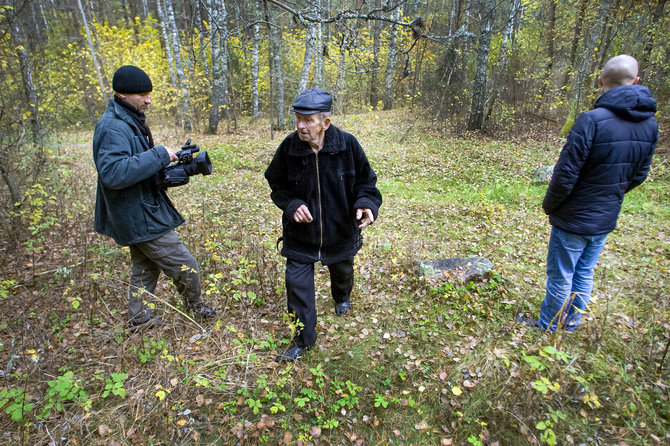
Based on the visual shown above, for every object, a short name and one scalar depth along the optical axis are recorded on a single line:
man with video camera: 2.42
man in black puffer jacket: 2.36
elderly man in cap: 2.57
